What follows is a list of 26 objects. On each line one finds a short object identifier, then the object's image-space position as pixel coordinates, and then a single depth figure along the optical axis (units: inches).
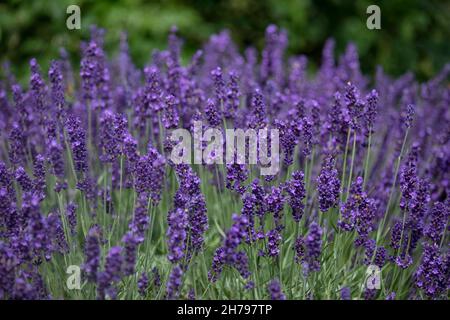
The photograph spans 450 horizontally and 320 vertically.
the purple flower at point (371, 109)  104.3
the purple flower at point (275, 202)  97.0
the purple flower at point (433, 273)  98.7
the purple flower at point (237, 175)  98.5
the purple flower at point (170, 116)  106.1
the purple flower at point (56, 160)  95.1
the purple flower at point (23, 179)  98.0
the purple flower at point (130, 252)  85.8
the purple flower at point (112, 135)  100.1
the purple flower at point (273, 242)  97.4
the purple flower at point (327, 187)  96.9
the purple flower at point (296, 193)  95.9
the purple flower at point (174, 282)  88.6
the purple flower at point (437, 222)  101.1
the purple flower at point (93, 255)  84.5
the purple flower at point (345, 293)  90.4
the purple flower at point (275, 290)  87.6
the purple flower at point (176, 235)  89.2
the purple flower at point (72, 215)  102.4
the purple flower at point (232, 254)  88.2
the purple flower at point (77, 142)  99.0
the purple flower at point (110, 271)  84.4
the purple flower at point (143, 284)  95.0
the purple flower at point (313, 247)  87.4
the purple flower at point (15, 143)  107.5
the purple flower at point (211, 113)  104.4
